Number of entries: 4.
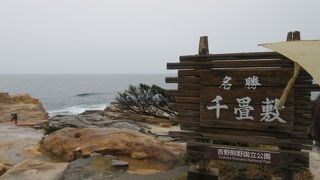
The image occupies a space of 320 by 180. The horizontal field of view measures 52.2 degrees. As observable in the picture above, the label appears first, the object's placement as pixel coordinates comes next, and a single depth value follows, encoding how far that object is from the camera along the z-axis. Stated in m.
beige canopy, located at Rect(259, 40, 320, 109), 3.13
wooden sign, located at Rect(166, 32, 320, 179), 5.71
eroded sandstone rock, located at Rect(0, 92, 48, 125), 25.17
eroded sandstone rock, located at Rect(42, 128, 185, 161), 9.07
